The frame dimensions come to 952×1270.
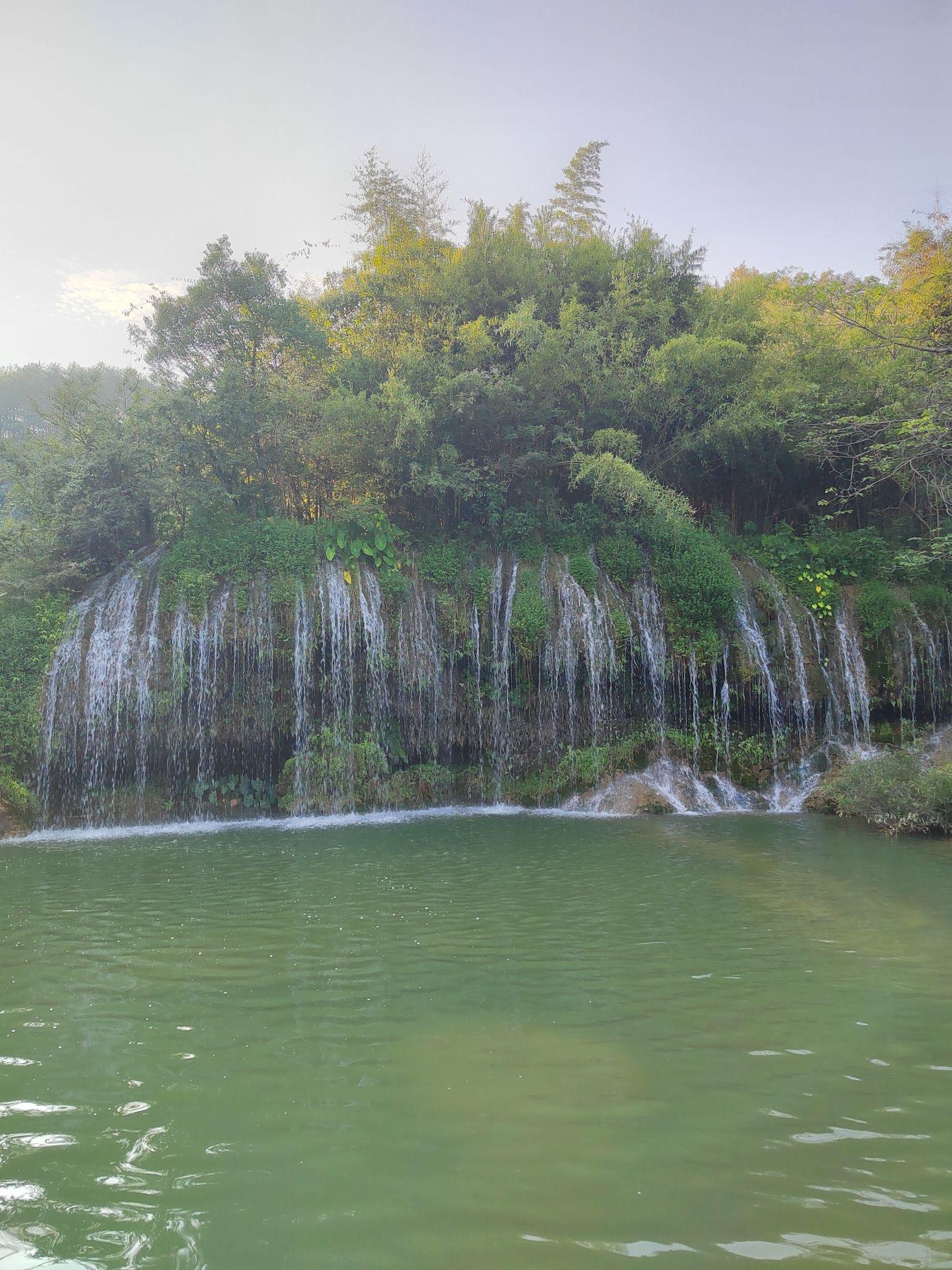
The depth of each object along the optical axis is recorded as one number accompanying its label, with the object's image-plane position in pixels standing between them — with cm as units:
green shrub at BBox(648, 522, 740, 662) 1505
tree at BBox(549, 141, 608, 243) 2355
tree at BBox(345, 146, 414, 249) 2042
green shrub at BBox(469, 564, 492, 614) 1541
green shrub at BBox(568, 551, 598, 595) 1561
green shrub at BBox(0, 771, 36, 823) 1243
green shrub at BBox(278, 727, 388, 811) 1385
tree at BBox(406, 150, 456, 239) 2056
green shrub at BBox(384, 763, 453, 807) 1432
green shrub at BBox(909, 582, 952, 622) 1509
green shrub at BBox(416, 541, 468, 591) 1562
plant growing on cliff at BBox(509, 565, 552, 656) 1491
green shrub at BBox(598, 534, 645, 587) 1595
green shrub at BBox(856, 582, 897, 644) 1500
